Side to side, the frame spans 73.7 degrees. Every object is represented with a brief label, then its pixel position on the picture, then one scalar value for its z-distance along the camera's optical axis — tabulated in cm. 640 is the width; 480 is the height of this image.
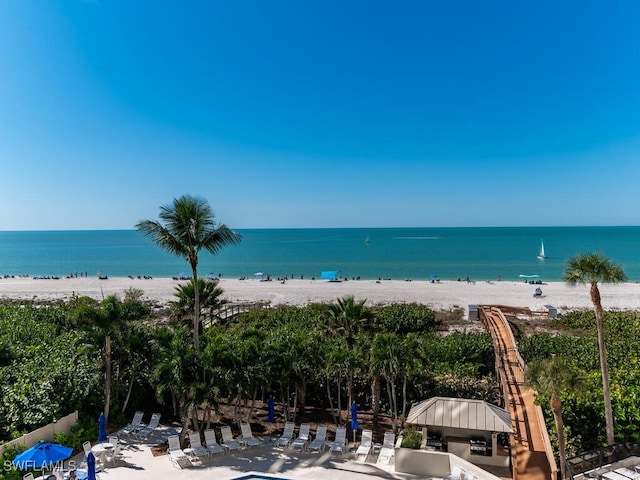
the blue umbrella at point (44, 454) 1057
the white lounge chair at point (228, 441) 1390
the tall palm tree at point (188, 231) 1695
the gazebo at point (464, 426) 1323
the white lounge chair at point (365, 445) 1361
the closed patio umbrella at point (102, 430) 1404
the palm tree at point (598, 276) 1323
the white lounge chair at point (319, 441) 1412
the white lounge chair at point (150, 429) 1489
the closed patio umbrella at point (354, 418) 1523
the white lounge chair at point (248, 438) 1423
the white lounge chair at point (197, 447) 1328
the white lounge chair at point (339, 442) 1394
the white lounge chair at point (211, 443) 1356
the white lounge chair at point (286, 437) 1439
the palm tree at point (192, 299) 2000
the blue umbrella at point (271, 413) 1694
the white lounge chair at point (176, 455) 1269
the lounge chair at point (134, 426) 1497
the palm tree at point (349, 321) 1861
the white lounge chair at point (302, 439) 1429
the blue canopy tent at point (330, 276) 6674
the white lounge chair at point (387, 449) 1326
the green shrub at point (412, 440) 1277
